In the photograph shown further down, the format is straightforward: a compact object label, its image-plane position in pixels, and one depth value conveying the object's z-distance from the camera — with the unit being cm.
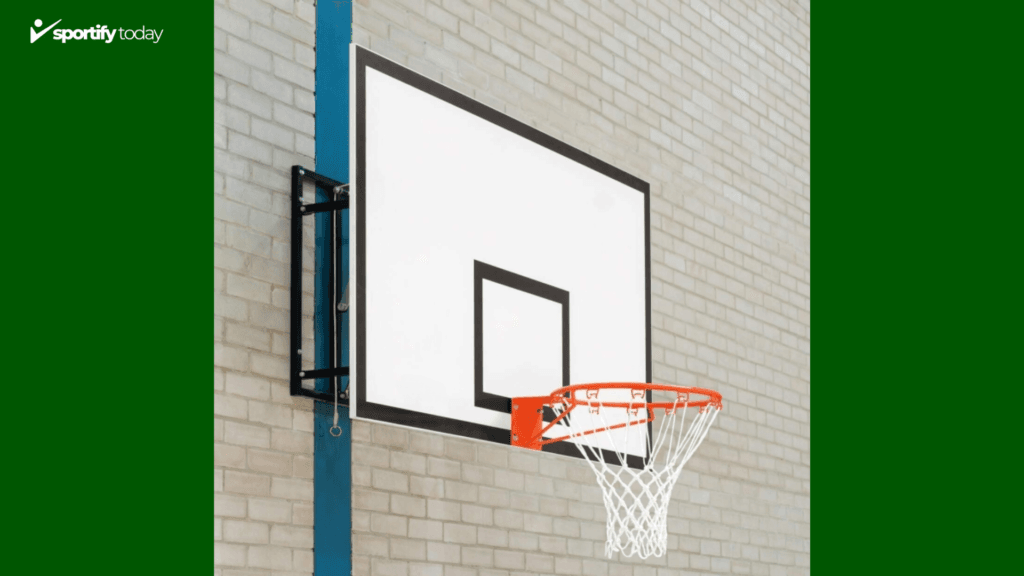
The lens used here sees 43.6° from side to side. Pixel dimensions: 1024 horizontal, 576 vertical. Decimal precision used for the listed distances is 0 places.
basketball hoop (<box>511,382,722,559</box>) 441
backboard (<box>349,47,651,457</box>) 406
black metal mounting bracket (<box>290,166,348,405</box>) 439
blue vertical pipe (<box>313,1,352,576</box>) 446
